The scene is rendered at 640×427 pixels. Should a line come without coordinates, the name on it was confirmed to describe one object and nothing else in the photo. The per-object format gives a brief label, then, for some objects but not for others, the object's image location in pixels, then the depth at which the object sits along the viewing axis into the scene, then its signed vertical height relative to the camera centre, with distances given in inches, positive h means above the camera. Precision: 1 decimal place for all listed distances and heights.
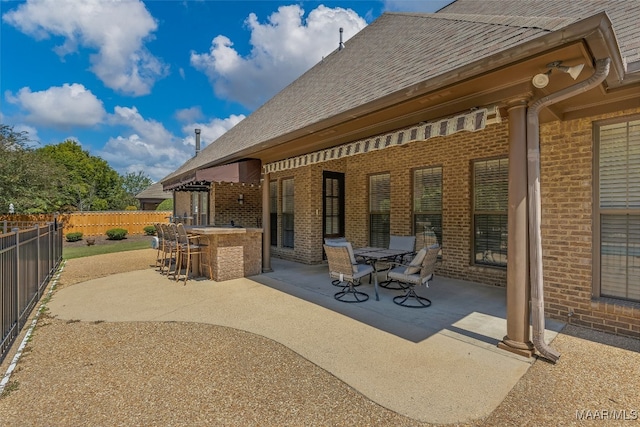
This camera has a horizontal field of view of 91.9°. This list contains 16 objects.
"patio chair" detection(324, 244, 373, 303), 234.4 -46.5
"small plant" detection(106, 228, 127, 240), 808.9 -58.0
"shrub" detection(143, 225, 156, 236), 906.1 -56.8
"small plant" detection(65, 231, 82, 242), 757.9 -60.9
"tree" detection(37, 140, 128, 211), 1592.0 +199.9
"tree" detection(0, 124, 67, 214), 698.2 +86.6
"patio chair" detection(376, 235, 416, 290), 285.9 -37.0
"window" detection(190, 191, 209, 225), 535.2 +7.3
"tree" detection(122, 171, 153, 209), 2765.7 +274.5
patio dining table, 254.5 -38.3
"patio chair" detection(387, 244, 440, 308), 222.5 -47.1
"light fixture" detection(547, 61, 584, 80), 122.3 +56.2
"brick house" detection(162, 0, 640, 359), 138.3 +49.3
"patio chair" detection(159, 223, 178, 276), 349.4 -33.6
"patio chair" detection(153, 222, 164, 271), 391.1 -37.3
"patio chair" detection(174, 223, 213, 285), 324.8 -40.2
